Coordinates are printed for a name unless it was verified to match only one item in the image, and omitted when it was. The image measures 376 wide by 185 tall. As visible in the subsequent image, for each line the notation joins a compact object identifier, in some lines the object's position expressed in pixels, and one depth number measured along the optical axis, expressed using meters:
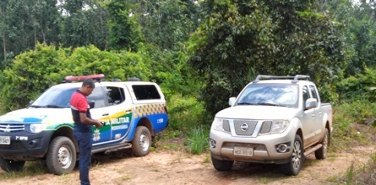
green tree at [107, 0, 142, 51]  25.69
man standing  7.24
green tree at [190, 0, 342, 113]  13.17
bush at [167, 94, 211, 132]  14.52
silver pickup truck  8.00
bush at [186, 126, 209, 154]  11.47
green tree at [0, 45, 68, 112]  17.67
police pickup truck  8.73
